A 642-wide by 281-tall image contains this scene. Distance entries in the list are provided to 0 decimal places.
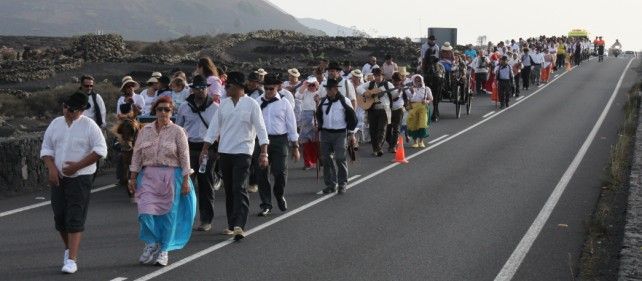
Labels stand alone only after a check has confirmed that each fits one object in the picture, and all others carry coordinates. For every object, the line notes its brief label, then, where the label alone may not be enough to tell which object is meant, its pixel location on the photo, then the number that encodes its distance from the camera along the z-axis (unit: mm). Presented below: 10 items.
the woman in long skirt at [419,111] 20828
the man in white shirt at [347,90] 17528
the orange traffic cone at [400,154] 18422
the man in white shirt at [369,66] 25319
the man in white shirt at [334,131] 14617
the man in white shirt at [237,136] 11047
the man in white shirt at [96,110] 15117
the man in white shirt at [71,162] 9273
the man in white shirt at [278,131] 12812
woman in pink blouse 9672
